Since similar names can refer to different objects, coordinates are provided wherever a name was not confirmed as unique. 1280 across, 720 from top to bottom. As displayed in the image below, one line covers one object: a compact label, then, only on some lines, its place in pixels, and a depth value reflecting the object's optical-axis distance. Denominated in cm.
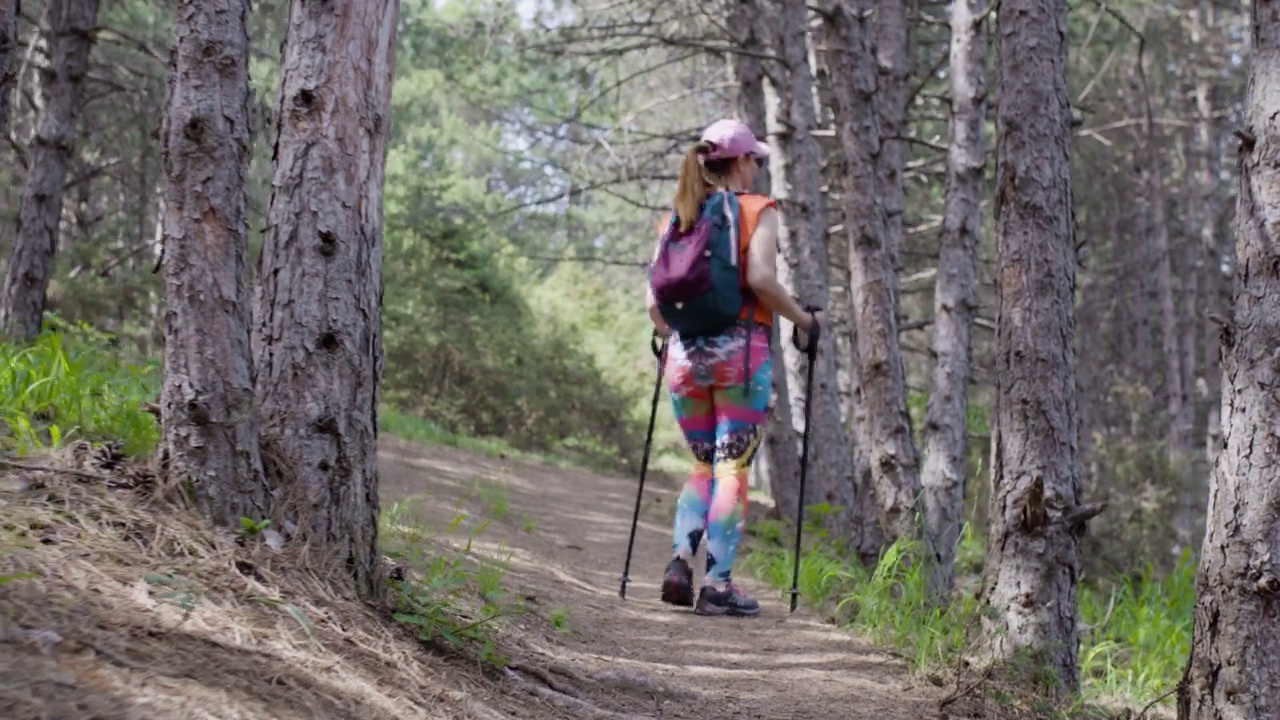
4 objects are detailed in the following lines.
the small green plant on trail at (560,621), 414
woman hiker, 452
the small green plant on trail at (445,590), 317
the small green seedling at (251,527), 290
